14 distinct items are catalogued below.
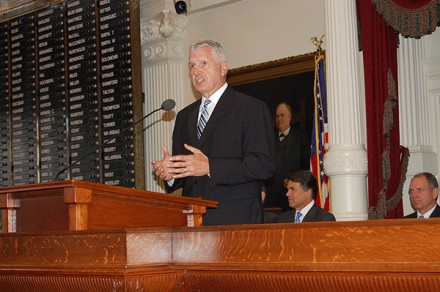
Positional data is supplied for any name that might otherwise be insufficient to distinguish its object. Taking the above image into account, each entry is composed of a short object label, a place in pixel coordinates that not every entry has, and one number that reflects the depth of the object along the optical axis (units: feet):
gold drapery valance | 20.58
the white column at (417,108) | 23.08
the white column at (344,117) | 21.35
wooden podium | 10.43
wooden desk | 7.52
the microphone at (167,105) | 17.75
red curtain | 21.22
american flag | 23.48
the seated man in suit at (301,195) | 21.39
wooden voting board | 27.89
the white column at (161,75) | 28.04
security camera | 27.66
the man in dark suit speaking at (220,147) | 12.28
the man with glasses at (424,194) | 20.68
